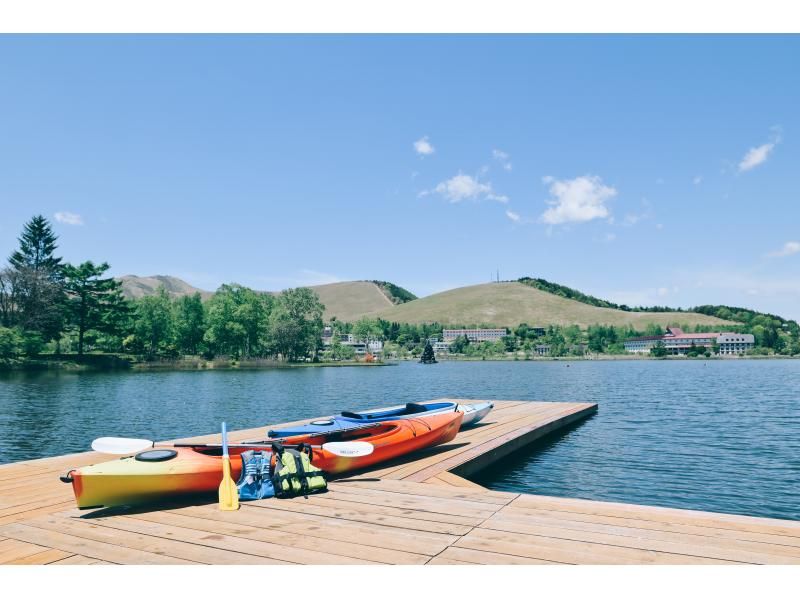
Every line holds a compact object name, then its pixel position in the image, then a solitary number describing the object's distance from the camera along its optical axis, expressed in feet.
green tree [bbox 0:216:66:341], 242.99
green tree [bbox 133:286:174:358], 293.43
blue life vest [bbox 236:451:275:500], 26.21
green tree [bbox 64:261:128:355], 258.16
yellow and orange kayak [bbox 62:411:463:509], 24.12
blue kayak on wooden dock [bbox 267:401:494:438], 41.37
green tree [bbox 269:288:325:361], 334.85
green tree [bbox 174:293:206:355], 308.81
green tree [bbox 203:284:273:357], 304.30
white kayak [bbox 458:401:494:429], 57.62
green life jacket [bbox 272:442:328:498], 26.50
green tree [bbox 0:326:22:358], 216.82
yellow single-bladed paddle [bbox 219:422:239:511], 24.36
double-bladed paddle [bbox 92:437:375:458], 28.40
